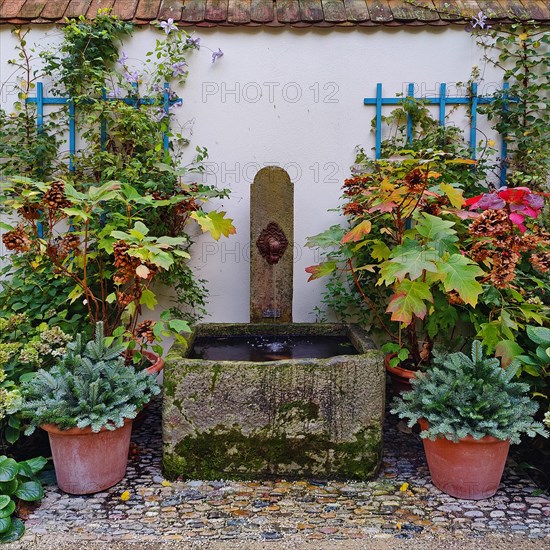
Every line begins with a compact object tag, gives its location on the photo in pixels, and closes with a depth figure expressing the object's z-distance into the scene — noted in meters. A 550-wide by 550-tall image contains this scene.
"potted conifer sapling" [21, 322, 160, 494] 2.40
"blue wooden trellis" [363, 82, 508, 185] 3.71
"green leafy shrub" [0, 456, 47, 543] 2.13
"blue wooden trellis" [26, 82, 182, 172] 3.67
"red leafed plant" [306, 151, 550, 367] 2.48
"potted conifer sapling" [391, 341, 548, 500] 2.37
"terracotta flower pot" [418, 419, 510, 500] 2.42
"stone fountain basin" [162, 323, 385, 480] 2.57
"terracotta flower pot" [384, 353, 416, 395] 3.09
